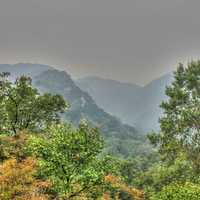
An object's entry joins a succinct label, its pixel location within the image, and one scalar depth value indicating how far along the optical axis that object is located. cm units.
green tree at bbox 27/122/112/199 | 3575
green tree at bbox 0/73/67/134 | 6178
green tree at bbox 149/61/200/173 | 5878
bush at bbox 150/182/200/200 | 3021
